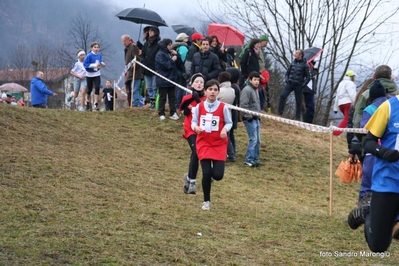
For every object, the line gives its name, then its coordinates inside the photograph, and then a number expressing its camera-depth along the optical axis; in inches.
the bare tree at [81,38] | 1979.6
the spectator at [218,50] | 638.5
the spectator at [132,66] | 729.6
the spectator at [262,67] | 682.8
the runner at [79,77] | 732.7
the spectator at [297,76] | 717.3
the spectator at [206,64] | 594.2
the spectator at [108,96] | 894.4
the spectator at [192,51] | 622.5
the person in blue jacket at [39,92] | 729.0
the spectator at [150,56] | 666.8
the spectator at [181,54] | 680.4
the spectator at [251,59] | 653.9
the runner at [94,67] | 716.0
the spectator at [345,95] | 548.3
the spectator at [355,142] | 334.0
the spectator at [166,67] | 645.3
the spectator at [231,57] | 684.7
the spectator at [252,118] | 550.0
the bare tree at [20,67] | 2431.1
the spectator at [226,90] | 525.8
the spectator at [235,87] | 547.5
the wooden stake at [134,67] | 715.8
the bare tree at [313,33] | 1026.1
